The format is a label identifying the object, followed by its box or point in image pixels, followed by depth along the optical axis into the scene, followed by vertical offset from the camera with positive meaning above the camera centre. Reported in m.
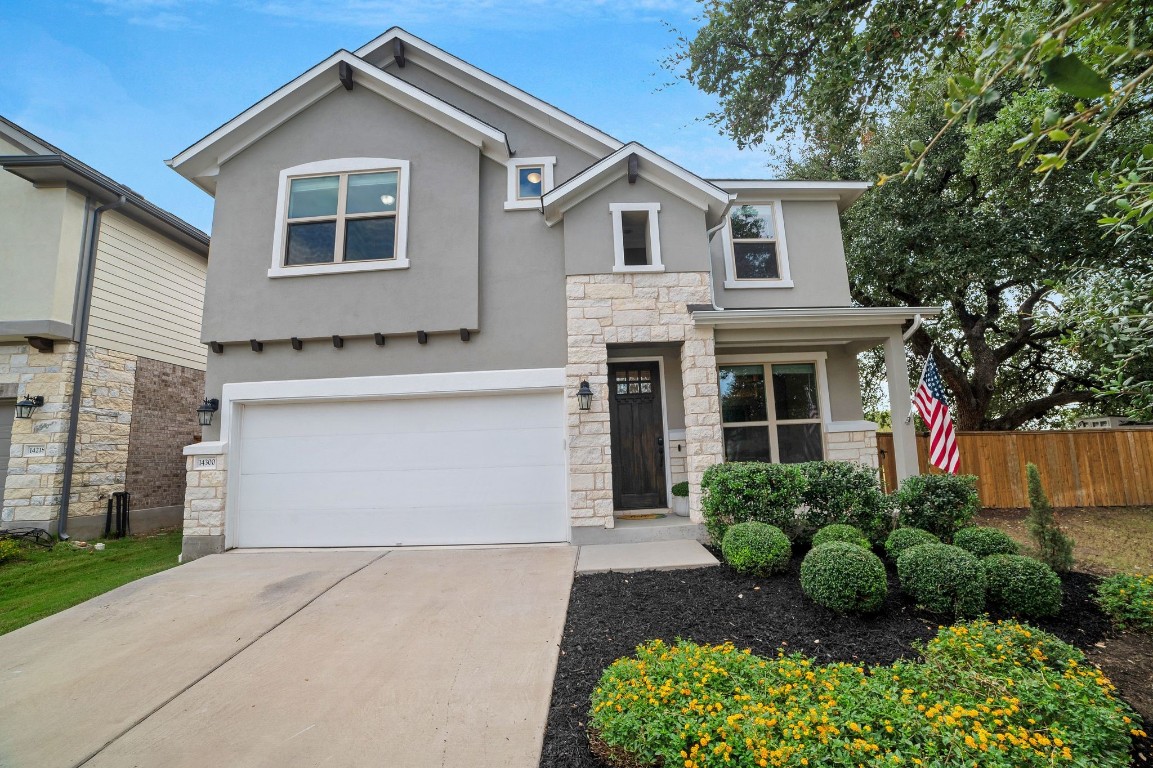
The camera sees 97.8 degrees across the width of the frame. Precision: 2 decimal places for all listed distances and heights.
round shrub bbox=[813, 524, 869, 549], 4.78 -0.88
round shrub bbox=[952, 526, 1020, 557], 4.41 -0.89
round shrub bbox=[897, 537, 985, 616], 3.71 -1.04
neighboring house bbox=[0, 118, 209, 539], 7.80 +1.80
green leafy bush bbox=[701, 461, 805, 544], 5.57 -0.57
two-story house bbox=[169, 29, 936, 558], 6.78 +1.66
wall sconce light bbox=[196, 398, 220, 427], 6.88 +0.60
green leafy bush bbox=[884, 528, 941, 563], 4.62 -0.90
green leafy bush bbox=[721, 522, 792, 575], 4.73 -1.00
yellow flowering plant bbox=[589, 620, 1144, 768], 2.07 -1.23
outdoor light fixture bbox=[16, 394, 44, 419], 7.78 +0.79
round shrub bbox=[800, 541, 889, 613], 3.78 -1.04
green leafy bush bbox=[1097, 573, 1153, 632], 3.59 -1.18
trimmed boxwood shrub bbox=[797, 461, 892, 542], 5.51 -0.63
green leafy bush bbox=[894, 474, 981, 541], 5.20 -0.64
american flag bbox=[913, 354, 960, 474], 5.89 +0.26
